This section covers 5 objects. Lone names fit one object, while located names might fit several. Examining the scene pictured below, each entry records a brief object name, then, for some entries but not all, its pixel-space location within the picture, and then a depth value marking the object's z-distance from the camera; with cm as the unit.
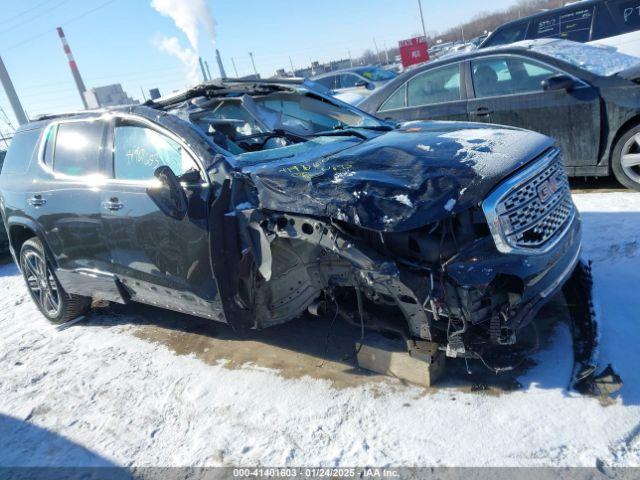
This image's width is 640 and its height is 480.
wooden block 287
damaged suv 251
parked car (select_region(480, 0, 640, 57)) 702
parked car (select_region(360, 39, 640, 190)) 493
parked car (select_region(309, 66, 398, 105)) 1493
